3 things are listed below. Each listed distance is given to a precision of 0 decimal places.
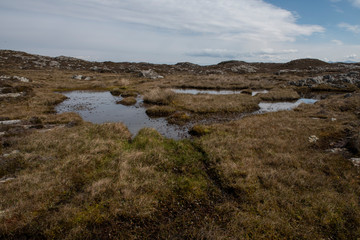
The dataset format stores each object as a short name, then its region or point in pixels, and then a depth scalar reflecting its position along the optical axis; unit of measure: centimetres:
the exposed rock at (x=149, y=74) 7694
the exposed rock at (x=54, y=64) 10396
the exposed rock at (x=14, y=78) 4446
